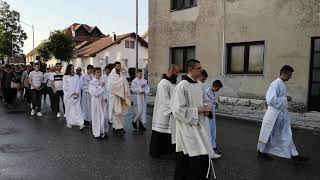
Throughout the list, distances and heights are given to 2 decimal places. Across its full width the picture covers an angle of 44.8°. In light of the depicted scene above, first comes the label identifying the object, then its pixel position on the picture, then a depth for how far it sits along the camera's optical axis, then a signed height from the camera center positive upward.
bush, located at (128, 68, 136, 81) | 41.31 -0.36
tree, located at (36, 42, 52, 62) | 49.66 +2.17
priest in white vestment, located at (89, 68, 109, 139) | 9.43 -0.93
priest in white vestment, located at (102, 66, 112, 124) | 9.91 -0.65
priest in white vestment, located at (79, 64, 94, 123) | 11.48 -0.82
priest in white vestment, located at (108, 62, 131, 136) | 9.62 -0.71
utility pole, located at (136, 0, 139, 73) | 24.04 +3.18
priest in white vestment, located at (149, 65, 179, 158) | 7.02 -0.96
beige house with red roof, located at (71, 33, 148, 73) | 53.12 +2.37
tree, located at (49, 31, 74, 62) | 49.41 +2.96
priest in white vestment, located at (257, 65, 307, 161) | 7.10 -1.07
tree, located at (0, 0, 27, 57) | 70.31 +6.76
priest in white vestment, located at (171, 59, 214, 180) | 4.75 -0.64
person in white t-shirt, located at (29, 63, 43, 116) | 13.34 -0.63
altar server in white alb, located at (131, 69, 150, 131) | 10.50 -0.75
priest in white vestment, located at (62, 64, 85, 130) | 10.83 -0.84
